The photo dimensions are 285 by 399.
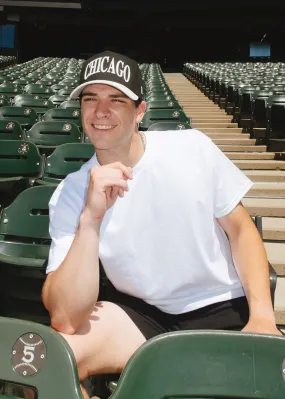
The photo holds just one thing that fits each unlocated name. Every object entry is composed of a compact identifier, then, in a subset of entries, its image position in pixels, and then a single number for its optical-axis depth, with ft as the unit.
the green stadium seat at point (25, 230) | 7.55
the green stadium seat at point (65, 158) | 12.00
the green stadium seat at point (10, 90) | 27.75
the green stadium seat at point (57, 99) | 24.86
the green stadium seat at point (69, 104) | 21.54
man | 5.36
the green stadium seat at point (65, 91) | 27.61
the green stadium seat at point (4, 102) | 22.52
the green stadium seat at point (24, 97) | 24.02
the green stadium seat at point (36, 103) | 23.04
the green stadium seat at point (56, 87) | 31.13
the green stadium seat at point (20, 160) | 12.97
